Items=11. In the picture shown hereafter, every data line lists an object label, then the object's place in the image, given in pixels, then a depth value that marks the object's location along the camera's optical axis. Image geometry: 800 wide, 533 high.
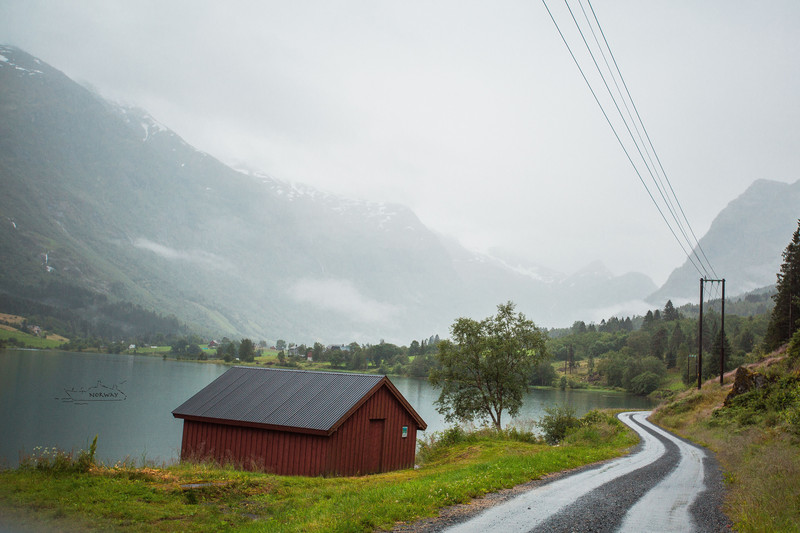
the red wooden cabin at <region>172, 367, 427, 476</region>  19.30
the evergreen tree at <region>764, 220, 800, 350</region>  59.09
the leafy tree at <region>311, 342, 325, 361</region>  168.75
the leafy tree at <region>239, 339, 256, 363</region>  153.12
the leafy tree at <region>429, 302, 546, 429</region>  39.73
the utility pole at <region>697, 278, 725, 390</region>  47.32
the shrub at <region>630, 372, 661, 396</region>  120.69
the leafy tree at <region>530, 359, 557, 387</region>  131.25
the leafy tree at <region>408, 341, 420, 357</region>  178.38
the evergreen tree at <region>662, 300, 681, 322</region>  198.62
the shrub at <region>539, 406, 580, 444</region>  33.31
